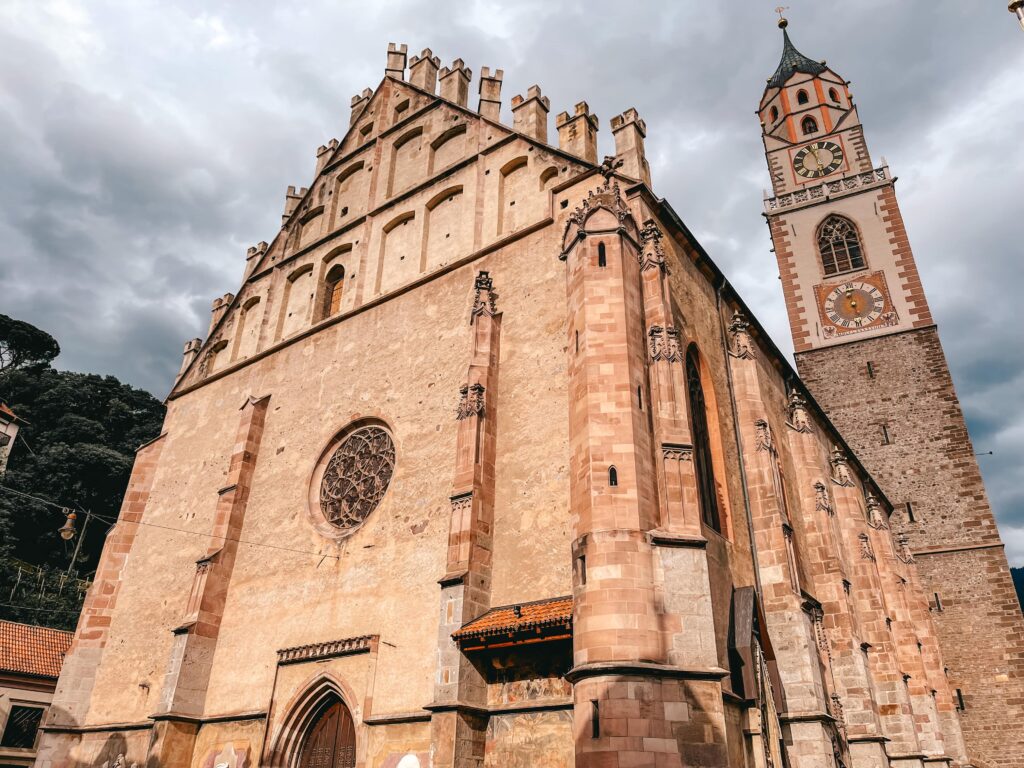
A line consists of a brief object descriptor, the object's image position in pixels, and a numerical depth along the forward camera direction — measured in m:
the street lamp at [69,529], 14.08
